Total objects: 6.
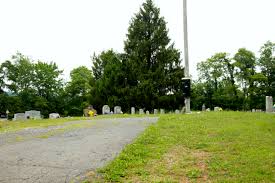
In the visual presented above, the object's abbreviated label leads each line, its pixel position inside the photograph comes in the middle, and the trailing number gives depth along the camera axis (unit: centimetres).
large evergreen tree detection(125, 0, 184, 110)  2444
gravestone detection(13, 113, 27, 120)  1953
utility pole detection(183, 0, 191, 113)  1094
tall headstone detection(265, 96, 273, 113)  1397
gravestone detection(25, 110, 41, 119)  1973
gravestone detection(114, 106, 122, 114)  1767
